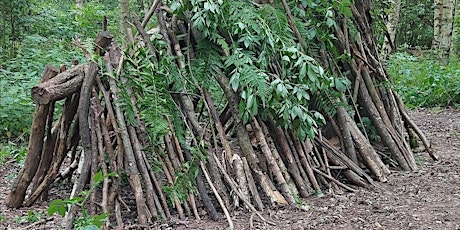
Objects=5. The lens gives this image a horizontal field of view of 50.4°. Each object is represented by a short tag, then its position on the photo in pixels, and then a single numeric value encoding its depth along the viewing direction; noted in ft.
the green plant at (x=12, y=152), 15.49
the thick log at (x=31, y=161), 10.70
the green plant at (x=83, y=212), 7.84
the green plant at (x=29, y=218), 10.06
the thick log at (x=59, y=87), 9.96
